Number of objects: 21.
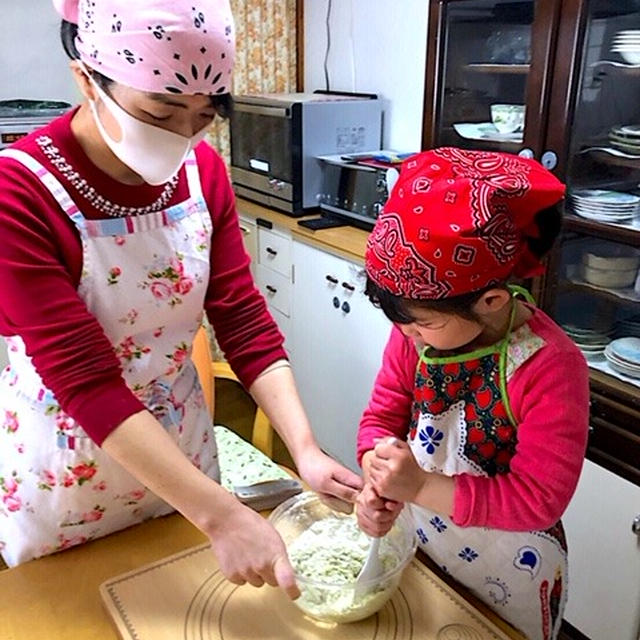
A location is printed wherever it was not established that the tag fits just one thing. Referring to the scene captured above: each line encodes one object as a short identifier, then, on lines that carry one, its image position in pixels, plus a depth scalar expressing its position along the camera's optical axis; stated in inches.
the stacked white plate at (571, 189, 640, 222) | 63.8
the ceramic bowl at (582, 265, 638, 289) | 66.9
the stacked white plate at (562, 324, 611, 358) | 69.3
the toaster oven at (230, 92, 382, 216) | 97.3
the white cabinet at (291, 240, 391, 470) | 91.5
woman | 33.0
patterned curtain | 112.8
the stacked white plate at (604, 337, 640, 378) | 64.5
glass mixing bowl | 33.4
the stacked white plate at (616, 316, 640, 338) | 68.5
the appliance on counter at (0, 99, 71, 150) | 100.9
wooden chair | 66.2
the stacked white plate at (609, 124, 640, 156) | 63.0
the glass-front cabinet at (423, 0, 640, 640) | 62.4
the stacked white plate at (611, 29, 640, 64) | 61.1
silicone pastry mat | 33.5
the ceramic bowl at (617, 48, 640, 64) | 61.2
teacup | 71.9
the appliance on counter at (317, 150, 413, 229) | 90.4
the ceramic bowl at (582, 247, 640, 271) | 66.0
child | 30.8
